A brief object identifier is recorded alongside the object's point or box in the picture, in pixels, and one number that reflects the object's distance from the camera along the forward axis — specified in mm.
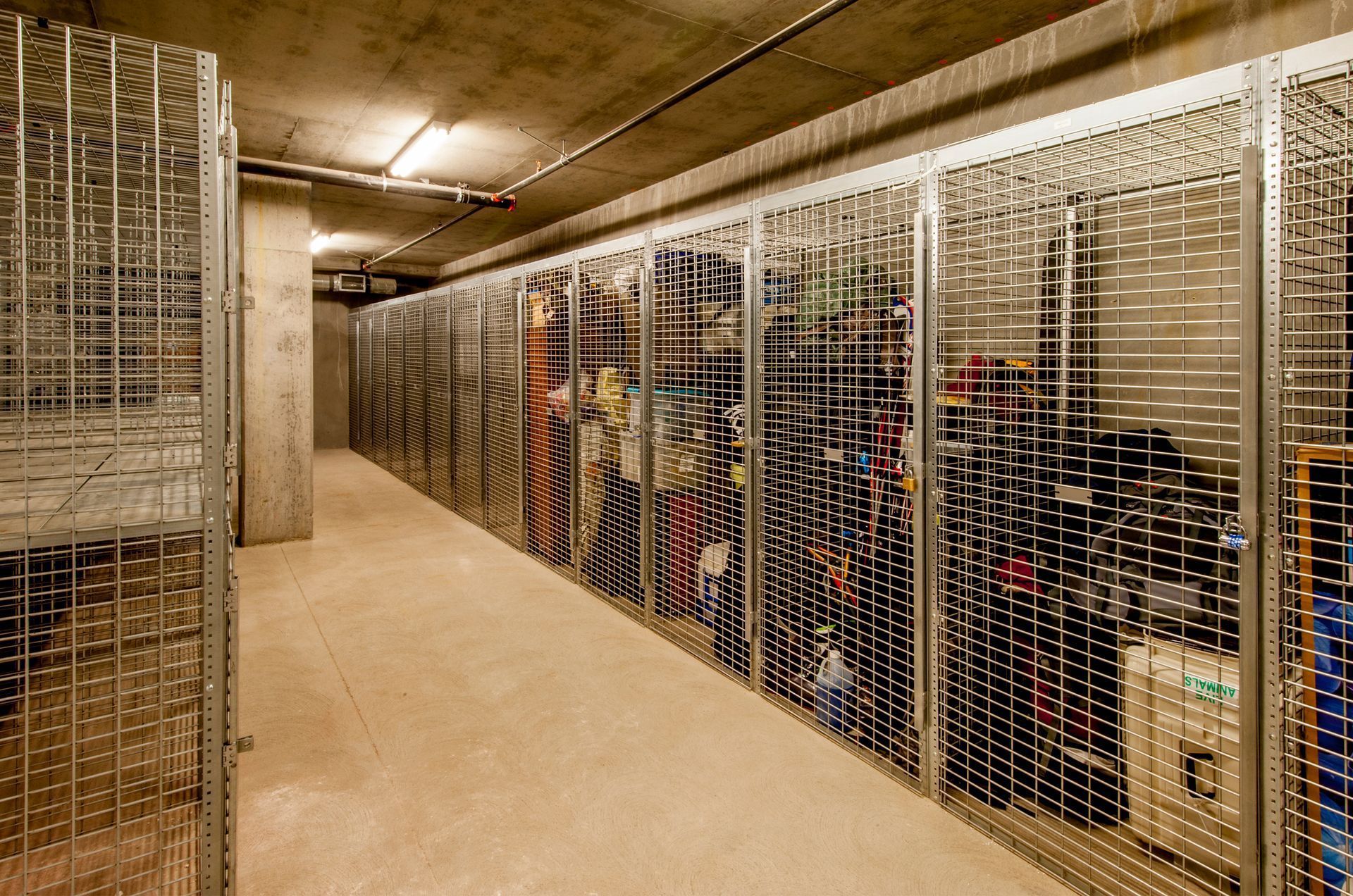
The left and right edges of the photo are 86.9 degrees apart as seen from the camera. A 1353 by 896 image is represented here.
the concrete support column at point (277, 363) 5723
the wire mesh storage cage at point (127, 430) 1572
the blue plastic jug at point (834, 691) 2828
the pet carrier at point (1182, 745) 1947
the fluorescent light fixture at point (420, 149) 4852
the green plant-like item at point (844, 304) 2701
